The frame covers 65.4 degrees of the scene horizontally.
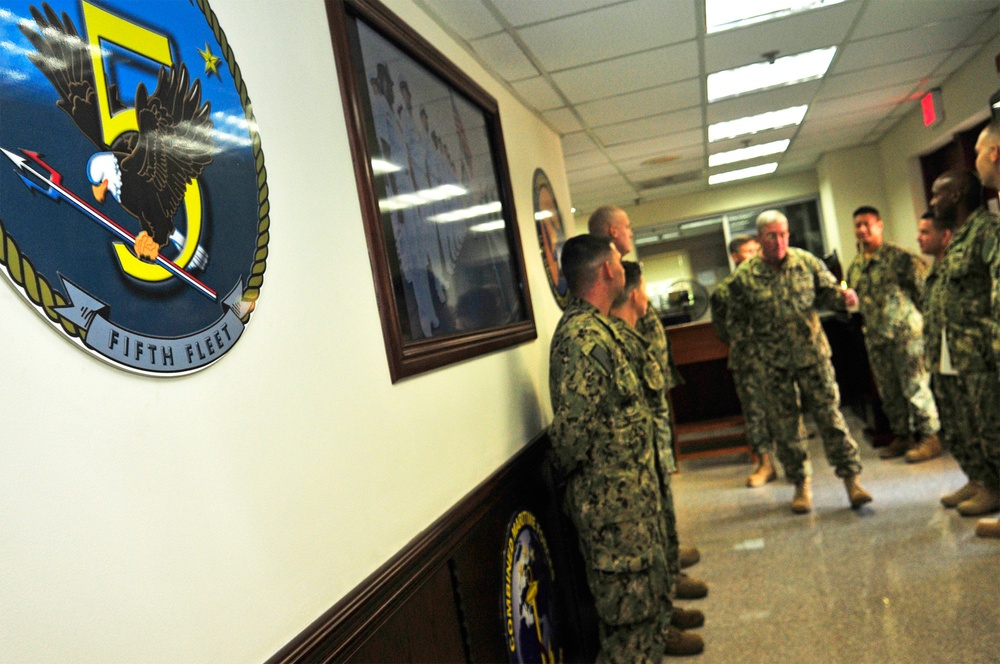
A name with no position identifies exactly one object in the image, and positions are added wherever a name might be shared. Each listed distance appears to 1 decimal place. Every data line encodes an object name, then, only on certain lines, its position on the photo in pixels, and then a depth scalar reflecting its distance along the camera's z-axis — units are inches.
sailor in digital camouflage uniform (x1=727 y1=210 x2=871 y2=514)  159.6
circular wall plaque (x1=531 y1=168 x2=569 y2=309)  157.8
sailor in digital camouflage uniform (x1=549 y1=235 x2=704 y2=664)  94.9
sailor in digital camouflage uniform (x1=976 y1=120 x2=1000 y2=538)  110.1
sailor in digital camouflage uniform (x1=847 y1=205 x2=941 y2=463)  192.4
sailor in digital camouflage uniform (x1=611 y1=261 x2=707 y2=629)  109.7
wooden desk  238.7
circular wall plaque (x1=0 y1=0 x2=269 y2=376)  35.7
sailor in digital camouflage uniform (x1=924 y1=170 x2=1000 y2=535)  125.3
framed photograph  75.8
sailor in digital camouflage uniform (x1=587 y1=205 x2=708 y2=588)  141.7
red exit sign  220.5
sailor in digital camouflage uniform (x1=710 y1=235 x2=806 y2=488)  184.4
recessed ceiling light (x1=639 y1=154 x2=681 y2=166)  260.5
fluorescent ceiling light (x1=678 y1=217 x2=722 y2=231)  389.7
